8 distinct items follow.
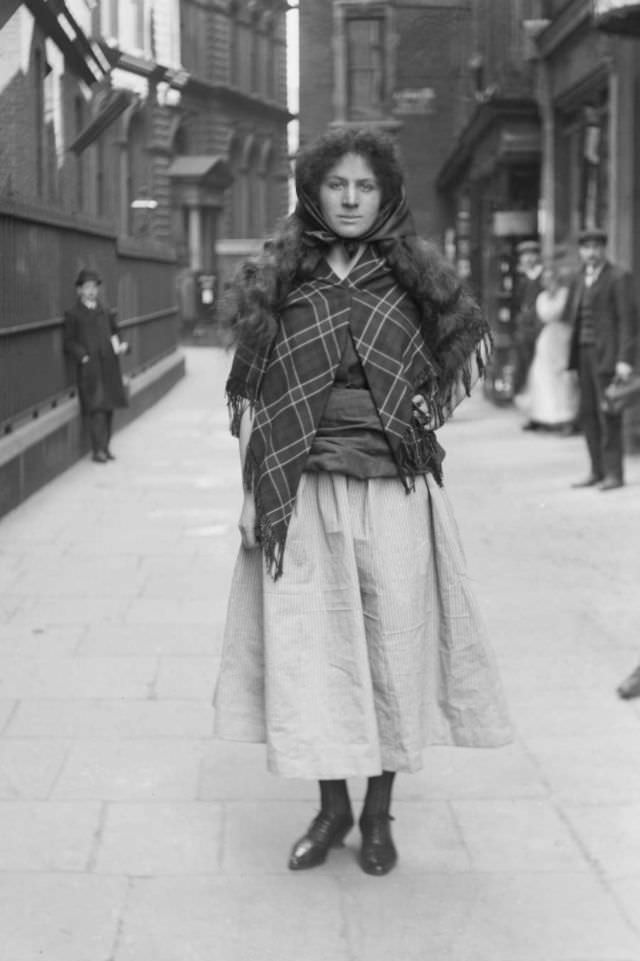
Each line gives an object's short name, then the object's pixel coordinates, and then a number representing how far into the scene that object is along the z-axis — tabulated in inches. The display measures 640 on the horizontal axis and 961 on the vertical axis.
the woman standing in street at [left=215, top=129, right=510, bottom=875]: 162.6
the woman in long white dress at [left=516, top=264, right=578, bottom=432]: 617.0
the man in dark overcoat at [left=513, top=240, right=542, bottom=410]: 651.5
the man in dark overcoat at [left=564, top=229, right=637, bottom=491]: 452.1
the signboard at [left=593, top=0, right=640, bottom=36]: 464.8
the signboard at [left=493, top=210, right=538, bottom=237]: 805.2
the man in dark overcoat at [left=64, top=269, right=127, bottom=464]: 557.0
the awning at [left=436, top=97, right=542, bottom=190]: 820.6
